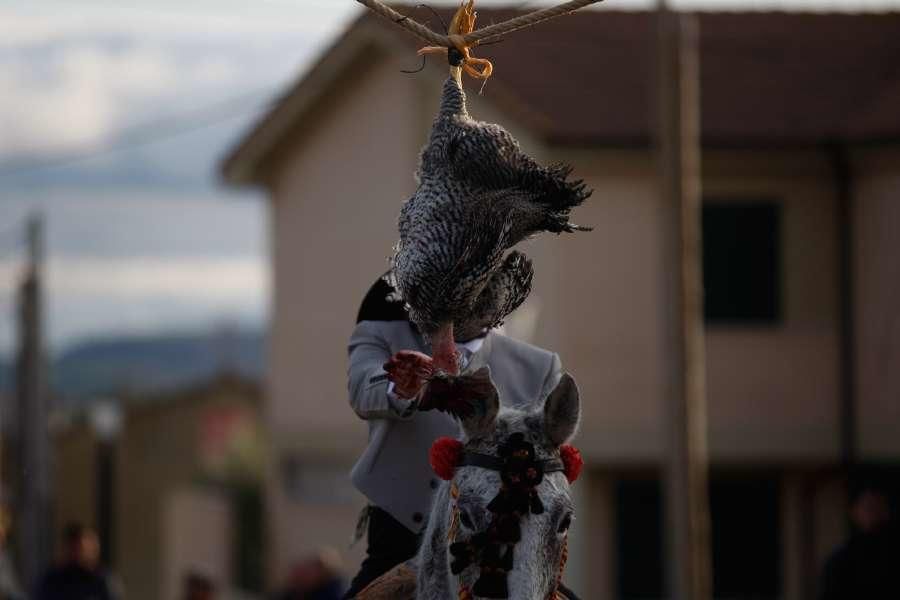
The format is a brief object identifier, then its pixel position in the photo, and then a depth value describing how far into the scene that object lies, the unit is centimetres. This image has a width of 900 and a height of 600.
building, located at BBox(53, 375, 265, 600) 5775
